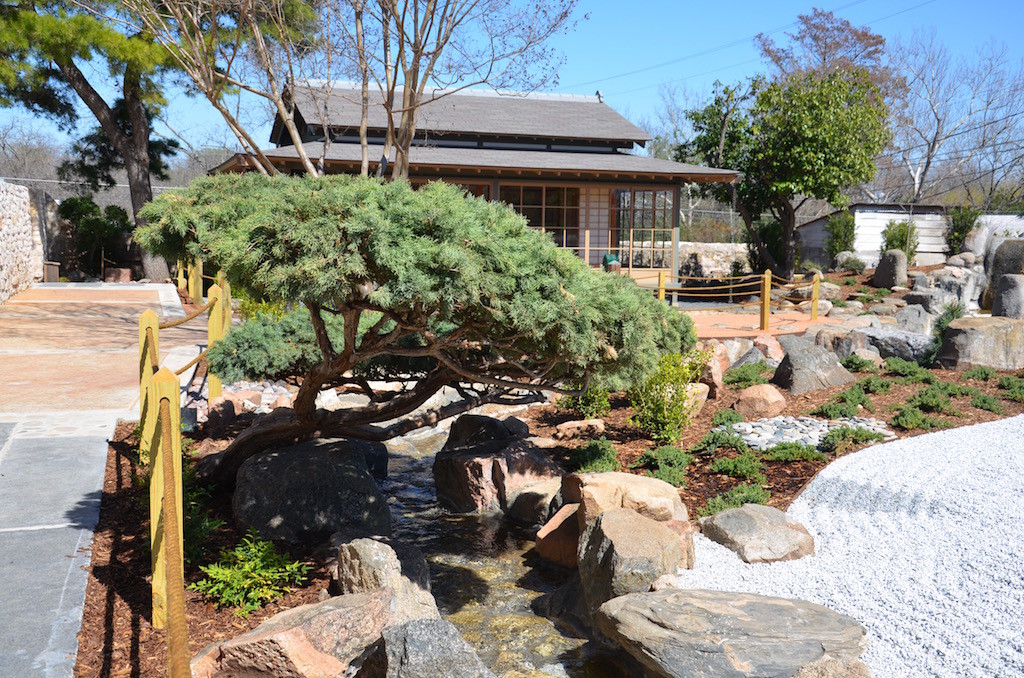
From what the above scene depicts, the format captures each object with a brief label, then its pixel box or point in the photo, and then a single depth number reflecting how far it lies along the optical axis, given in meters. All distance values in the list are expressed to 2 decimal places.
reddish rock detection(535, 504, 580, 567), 6.94
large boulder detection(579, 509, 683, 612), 5.68
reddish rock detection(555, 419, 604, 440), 9.60
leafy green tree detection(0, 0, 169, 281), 19.14
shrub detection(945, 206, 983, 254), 24.78
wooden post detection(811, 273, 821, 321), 16.62
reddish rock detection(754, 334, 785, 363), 11.83
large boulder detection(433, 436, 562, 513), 8.09
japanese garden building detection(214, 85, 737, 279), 19.16
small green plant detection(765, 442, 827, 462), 8.05
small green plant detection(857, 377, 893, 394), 9.81
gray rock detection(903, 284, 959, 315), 17.98
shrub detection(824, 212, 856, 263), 25.14
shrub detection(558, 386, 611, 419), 10.01
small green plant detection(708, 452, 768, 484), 7.79
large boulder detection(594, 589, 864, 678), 4.64
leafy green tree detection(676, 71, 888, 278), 22.36
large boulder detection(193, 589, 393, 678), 4.26
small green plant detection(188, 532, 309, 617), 5.03
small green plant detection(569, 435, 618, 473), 8.25
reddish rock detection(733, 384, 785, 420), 9.55
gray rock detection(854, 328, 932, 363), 11.38
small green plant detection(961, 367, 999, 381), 10.08
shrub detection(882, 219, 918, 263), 24.38
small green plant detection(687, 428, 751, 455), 8.58
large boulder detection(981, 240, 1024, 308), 18.23
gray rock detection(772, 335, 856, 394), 10.27
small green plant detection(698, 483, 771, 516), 7.20
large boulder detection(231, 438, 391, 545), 6.15
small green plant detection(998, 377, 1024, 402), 9.21
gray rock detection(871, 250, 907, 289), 21.80
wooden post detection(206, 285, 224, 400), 9.01
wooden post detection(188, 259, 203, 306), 16.66
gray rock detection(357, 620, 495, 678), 3.95
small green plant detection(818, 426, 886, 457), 8.13
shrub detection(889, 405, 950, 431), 8.49
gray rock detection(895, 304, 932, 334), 15.98
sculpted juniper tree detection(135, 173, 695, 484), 3.86
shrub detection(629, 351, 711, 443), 9.00
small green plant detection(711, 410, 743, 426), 9.37
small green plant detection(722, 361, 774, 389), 10.55
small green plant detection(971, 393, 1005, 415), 8.89
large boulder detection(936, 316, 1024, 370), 10.51
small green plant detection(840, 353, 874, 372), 10.80
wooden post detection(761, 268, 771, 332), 14.50
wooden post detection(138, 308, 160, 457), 6.36
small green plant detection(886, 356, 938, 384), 10.06
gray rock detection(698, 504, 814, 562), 6.24
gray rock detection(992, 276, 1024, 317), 14.38
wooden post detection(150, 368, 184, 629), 4.23
